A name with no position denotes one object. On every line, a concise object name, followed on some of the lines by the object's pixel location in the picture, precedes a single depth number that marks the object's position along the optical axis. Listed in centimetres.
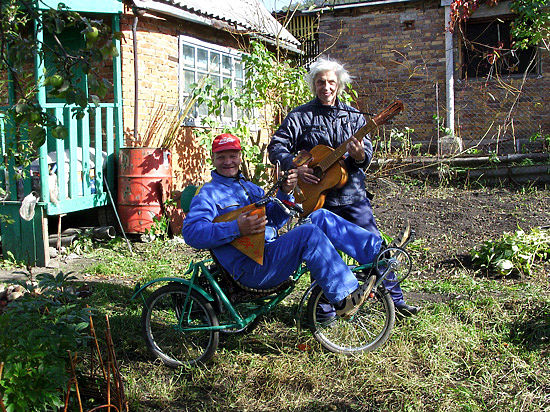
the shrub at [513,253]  521
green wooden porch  637
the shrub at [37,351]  238
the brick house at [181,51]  767
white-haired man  412
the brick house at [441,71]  1205
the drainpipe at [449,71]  1234
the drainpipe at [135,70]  753
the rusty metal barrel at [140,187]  714
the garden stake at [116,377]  249
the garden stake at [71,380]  231
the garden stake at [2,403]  211
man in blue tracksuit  336
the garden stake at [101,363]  257
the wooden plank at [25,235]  637
